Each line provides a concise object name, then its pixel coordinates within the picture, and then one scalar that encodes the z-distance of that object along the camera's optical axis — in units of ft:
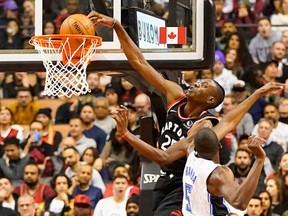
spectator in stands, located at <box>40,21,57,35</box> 39.98
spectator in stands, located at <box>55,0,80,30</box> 45.11
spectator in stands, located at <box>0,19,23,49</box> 43.93
